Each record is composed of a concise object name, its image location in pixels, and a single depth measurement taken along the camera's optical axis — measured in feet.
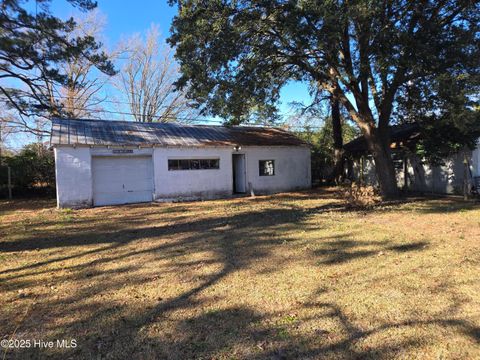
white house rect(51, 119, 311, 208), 52.75
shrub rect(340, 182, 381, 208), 38.75
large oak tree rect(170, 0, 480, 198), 36.06
